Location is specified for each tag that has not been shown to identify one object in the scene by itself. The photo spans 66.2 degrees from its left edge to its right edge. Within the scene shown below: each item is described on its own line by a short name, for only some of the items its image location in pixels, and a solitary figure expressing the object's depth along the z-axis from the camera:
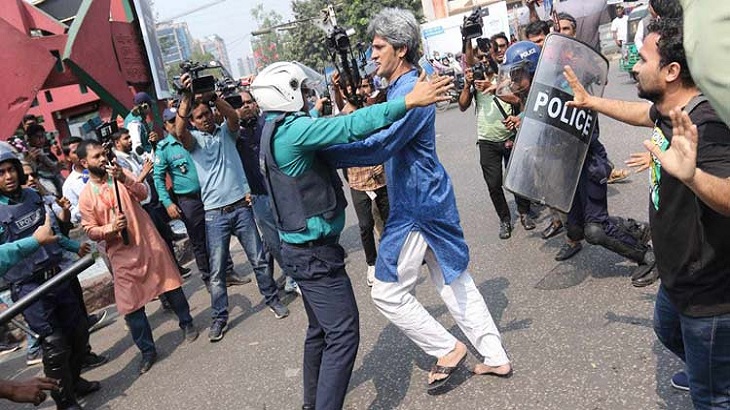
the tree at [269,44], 70.38
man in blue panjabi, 2.79
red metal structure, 7.77
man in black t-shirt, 1.75
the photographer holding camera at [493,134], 5.08
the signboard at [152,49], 10.38
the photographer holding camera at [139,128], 6.84
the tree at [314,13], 37.50
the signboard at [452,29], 26.28
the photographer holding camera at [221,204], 4.61
